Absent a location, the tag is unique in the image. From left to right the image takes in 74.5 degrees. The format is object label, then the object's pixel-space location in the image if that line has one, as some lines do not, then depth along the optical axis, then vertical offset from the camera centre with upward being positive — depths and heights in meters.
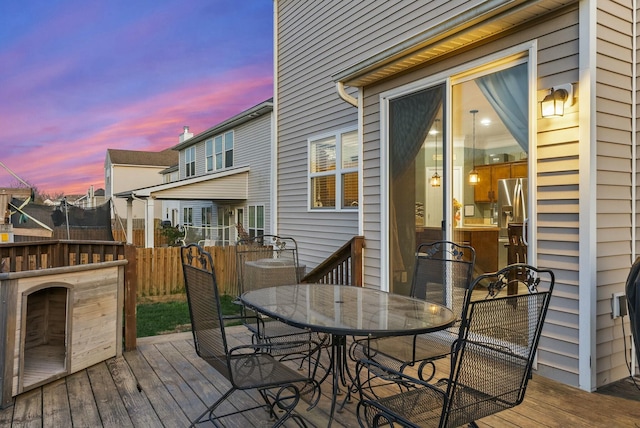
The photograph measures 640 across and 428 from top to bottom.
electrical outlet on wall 2.91 -0.67
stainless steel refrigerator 3.91 +0.04
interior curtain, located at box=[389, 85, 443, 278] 4.13 +0.54
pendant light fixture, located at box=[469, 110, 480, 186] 4.00 +0.35
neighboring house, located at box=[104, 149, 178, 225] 26.20 +2.57
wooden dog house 2.79 -0.89
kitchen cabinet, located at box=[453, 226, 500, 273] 3.99 -0.32
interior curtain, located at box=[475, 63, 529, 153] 3.23 +0.91
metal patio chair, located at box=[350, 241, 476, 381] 2.65 -0.70
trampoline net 10.27 -0.19
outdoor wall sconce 2.85 +0.75
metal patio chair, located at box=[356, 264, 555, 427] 1.59 -0.64
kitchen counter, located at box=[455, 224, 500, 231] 4.02 -0.17
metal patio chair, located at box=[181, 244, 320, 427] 2.06 -0.77
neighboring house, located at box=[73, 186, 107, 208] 25.58 +0.80
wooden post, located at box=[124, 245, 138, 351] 3.91 -0.80
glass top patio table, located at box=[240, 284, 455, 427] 2.03 -0.58
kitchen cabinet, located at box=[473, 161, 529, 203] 3.88 +0.31
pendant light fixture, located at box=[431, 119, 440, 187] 3.95 +0.39
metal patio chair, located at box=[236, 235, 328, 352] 3.08 -0.70
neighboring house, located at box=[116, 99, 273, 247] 11.45 +0.87
